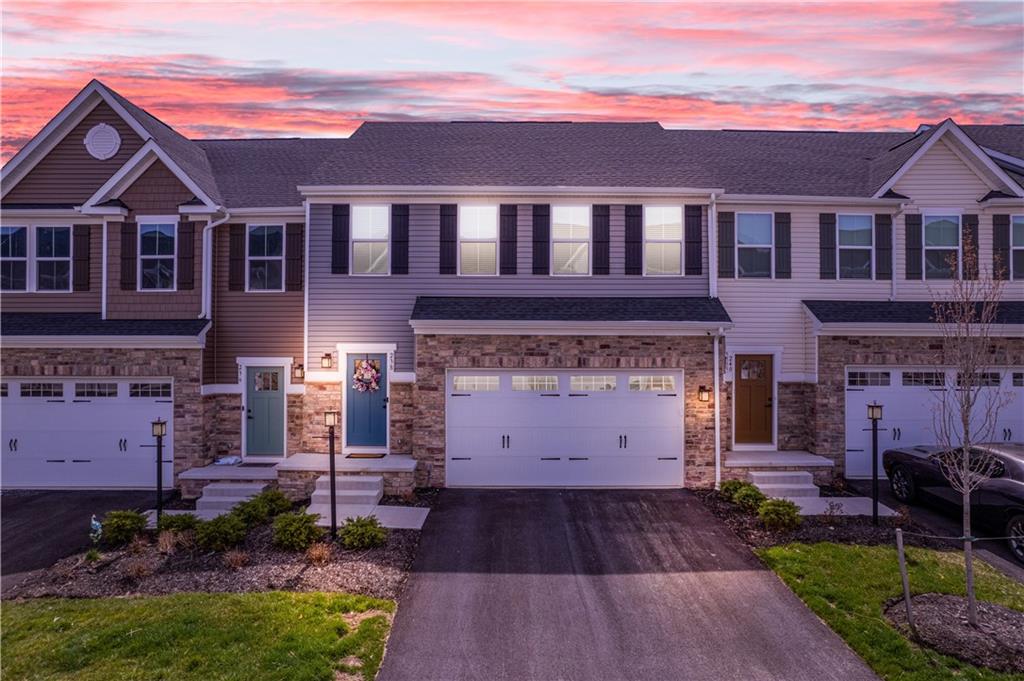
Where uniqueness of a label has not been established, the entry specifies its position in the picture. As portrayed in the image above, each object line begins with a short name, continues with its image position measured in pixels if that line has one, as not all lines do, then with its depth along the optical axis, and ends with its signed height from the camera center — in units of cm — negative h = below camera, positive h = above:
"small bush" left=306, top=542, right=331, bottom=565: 923 -318
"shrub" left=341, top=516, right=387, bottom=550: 979 -304
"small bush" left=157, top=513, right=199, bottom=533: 1024 -297
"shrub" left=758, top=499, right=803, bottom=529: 1074 -294
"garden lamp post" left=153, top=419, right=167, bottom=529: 1124 -161
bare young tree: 761 -18
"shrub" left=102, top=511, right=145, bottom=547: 1024 -306
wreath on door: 1426 -52
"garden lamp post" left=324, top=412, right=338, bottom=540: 1026 -166
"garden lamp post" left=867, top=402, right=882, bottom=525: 1089 -182
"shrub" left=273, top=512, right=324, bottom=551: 973 -298
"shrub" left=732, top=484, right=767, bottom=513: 1176 -289
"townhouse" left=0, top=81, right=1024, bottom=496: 1355 +117
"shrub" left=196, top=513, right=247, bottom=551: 979 -303
